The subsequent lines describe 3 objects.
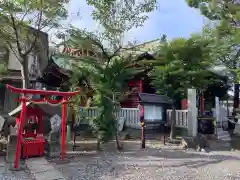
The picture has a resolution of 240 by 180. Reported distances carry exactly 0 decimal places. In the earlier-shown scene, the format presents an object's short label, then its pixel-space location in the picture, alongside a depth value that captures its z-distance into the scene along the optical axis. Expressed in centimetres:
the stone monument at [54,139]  683
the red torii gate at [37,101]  553
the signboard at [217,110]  1116
